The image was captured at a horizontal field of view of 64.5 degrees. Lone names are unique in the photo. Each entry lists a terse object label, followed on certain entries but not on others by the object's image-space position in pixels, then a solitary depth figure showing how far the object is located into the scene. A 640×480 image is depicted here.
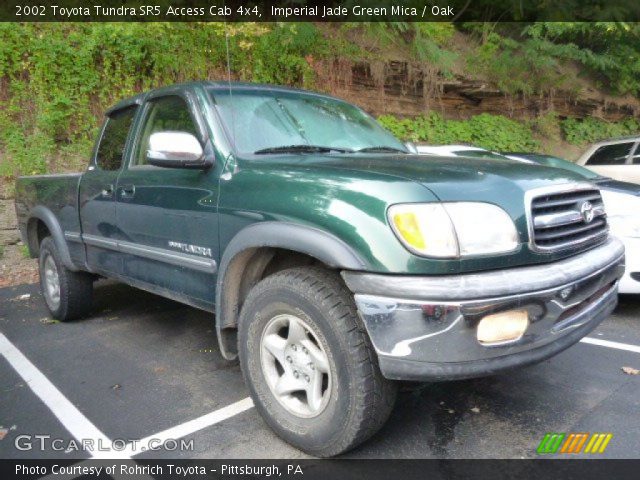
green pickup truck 2.07
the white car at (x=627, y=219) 4.39
